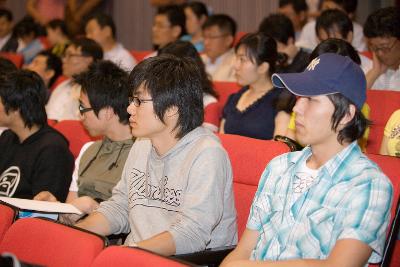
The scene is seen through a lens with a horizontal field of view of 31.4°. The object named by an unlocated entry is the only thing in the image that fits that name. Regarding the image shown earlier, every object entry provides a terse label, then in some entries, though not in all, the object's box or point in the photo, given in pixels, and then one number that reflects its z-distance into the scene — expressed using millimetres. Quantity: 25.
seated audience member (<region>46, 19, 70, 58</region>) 7980
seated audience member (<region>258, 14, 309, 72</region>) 5066
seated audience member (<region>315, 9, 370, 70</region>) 4633
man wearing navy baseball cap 1981
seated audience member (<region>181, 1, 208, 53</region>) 6758
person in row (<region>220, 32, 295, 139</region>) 4039
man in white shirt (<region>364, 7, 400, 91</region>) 4227
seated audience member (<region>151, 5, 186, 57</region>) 6715
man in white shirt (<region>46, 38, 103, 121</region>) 5254
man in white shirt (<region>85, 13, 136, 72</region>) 6785
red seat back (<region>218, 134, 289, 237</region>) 2762
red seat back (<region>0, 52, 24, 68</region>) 7016
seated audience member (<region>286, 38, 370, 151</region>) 3418
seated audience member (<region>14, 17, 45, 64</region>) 8070
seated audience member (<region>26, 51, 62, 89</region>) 5965
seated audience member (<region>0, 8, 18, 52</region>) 8559
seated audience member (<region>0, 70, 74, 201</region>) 3273
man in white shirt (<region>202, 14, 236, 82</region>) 6078
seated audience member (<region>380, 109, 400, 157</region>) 3158
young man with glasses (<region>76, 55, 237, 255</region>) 2422
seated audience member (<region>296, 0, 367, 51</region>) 5754
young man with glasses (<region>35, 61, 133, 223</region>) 3133
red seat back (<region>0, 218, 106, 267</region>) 1950
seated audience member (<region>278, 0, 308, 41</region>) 6543
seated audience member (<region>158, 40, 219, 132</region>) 4375
